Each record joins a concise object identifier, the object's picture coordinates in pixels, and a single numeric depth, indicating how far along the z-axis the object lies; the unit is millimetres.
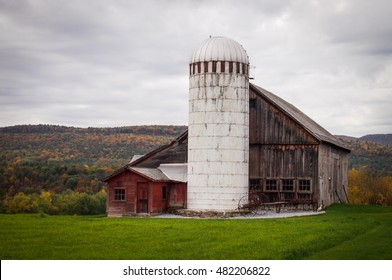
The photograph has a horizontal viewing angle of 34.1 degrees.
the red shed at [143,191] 39188
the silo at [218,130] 39531
